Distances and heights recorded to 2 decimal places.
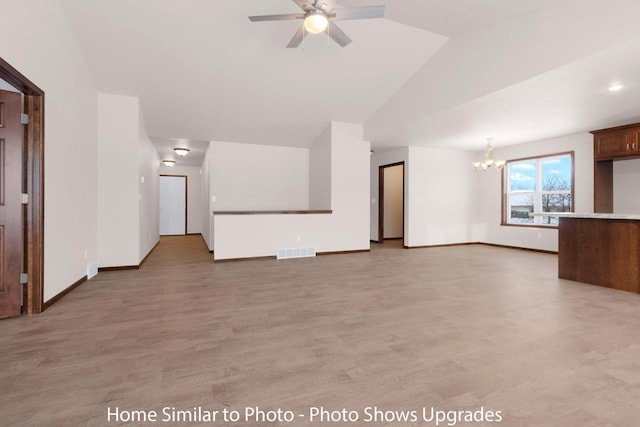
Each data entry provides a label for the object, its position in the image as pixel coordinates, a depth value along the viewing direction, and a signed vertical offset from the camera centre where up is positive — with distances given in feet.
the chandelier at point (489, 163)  20.98 +3.58
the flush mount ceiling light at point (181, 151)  24.73 +5.11
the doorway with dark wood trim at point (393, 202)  30.45 +1.10
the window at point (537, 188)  20.92 +1.91
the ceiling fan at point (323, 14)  9.10 +6.30
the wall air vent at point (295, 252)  19.27 -2.65
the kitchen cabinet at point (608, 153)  16.16 +3.42
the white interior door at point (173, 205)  33.68 +0.75
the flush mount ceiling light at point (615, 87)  12.15 +5.25
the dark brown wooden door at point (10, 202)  8.91 +0.27
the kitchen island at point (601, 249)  11.84 -1.54
